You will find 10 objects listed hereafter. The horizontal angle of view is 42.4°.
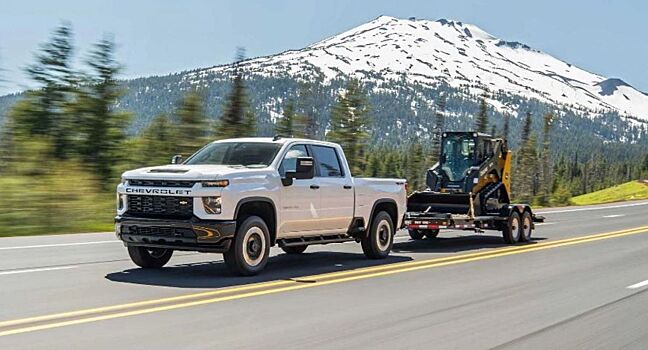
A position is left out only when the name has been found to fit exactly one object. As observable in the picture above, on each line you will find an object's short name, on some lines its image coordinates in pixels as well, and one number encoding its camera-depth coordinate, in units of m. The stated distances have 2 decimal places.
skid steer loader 20.08
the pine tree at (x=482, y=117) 91.36
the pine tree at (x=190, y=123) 43.38
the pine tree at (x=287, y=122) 58.11
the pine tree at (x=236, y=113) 46.16
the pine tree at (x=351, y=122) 63.66
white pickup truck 10.84
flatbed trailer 18.76
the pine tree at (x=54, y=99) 41.53
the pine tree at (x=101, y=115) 44.50
